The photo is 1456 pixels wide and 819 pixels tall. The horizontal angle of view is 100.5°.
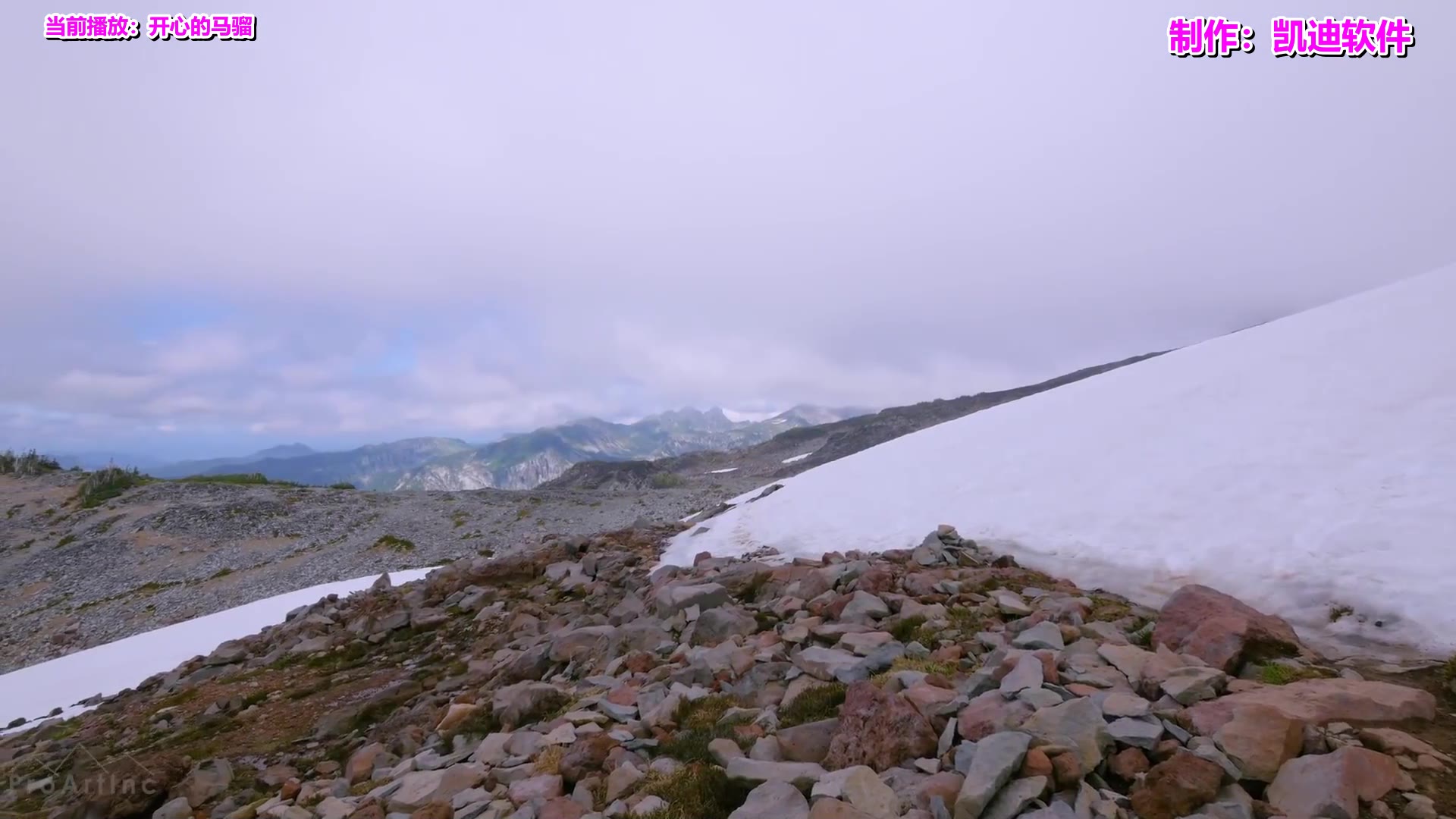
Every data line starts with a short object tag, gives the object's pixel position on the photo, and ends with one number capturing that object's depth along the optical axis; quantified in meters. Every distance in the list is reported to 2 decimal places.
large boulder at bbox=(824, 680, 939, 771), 4.85
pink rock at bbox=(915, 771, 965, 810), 4.21
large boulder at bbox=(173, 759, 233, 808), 7.55
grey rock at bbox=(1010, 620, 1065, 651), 6.34
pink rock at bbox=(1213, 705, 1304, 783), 3.97
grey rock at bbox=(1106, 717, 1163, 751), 4.23
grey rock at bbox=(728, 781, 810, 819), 4.41
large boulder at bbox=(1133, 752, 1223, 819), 3.76
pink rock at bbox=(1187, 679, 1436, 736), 4.40
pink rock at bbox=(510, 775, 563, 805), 5.34
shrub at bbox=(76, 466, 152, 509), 44.03
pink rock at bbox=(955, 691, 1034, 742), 4.73
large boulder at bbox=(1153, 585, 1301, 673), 5.68
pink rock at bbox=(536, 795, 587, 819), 4.96
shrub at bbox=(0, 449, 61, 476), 54.09
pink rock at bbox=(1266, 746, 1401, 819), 3.61
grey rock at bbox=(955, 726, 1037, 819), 3.95
